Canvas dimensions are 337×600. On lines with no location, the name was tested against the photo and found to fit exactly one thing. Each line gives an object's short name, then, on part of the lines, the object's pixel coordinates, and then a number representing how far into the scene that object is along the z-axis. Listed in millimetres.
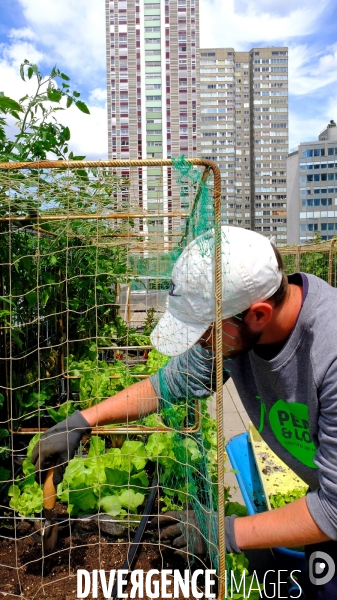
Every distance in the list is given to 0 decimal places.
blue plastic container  2066
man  1432
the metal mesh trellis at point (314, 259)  9730
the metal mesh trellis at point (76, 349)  1727
